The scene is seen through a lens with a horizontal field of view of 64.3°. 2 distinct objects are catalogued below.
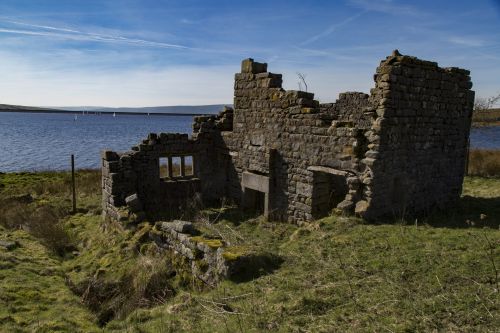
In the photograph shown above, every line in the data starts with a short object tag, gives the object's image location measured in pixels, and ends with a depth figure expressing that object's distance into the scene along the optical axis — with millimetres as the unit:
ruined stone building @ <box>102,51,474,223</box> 9109
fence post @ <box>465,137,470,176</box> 17558
